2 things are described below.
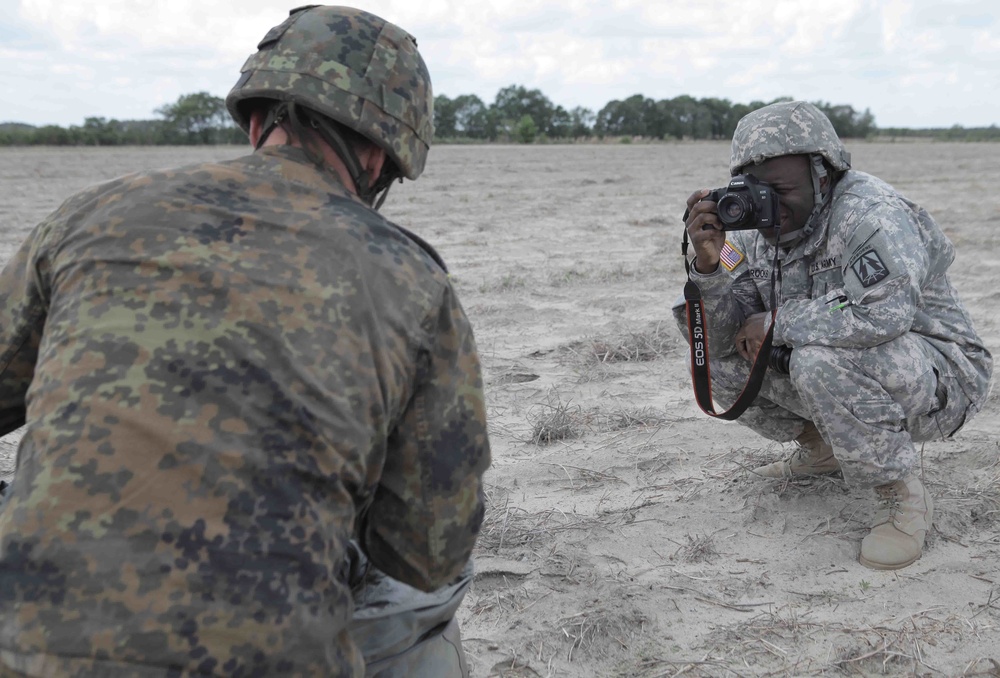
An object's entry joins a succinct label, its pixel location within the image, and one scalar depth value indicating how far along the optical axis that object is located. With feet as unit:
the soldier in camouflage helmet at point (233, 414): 4.19
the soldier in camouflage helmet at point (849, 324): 9.32
